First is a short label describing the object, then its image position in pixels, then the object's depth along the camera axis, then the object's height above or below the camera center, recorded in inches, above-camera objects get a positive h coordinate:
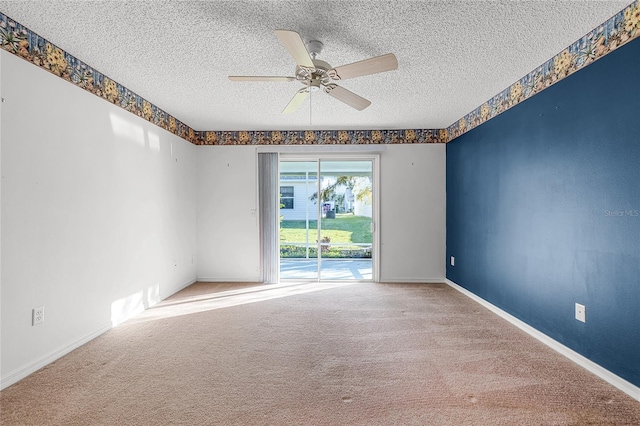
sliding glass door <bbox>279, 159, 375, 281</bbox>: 194.4 +2.6
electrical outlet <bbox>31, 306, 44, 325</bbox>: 84.1 -28.5
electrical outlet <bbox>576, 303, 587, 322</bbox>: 87.3 -29.3
